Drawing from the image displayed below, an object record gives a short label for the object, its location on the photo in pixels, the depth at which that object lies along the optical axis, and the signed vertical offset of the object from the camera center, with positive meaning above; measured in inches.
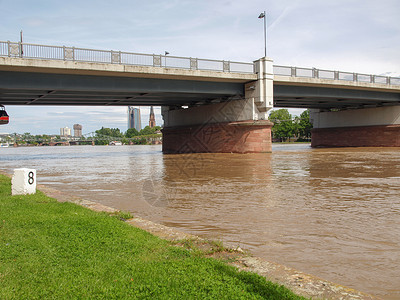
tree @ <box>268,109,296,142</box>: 5315.0 +139.3
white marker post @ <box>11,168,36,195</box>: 383.9 -43.1
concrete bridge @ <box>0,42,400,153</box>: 1027.9 +180.0
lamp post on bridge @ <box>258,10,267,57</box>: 1513.3 +469.9
